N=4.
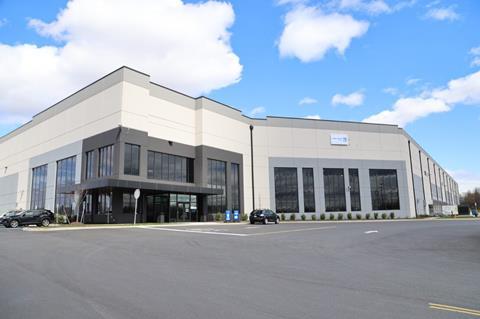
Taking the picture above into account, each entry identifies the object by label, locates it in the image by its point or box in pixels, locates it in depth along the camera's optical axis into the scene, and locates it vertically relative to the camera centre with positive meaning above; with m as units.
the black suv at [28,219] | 30.72 -0.25
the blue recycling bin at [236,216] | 42.66 -0.44
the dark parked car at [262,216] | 35.81 -0.44
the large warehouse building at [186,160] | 37.62 +6.90
